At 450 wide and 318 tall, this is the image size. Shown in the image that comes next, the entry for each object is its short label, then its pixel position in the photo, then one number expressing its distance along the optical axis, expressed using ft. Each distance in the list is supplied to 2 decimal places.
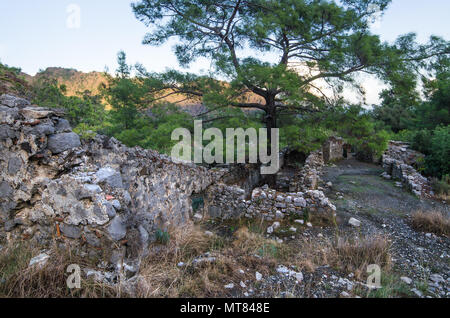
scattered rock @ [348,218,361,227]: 16.72
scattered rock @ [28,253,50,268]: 7.26
